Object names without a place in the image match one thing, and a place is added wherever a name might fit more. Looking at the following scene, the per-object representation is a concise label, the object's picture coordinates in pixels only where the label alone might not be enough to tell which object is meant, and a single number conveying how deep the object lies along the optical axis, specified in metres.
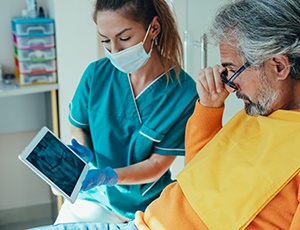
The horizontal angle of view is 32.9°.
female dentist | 1.51
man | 1.10
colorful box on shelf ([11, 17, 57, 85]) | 2.32
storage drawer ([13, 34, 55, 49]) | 2.32
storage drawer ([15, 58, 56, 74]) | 2.35
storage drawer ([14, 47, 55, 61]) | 2.34
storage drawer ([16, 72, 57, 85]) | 2.37
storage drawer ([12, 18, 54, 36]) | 2.31
